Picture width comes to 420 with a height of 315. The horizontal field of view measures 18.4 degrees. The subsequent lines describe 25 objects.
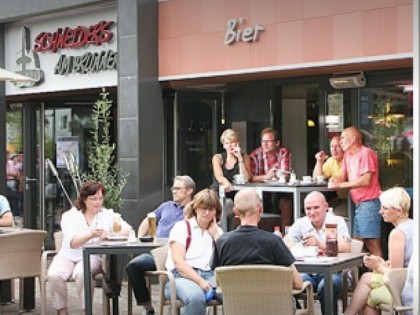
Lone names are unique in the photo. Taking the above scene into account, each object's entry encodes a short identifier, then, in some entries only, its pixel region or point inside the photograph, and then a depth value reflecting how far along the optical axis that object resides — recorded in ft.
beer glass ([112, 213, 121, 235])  39.07
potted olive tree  50.85
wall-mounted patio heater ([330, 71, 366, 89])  47.87
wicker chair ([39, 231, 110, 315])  39.18
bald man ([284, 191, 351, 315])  34.51
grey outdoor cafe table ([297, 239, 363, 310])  34.55
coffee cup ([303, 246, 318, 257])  32.82
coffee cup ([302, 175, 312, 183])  49.32
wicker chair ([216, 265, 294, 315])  28.06
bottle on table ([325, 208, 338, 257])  32.71
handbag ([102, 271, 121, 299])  39.04
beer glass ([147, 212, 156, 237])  39.19
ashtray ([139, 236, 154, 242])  38.27
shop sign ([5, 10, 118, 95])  58.81
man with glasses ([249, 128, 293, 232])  51.29
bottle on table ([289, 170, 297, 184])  49.75
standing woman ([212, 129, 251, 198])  52.56
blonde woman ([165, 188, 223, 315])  33.08
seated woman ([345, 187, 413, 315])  31.22
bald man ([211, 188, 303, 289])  29.04
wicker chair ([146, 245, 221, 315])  32.79
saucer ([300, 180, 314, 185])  49.03
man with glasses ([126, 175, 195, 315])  38.27
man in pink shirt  46.45
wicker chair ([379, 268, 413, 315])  28.82
